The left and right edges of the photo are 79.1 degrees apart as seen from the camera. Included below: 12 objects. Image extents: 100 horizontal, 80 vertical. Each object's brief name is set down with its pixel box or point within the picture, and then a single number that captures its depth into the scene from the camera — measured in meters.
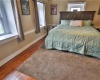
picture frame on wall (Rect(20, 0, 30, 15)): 2.03
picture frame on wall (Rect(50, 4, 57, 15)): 3.35
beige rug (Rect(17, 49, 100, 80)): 1.19
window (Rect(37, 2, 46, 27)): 3.15
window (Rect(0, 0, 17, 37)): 1.69
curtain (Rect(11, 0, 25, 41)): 1.63
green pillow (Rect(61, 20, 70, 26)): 2.97
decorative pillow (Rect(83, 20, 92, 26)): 2.87
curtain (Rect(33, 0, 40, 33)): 2.41
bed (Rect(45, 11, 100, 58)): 1.61
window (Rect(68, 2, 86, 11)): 3.08
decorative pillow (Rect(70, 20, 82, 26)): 2.80
